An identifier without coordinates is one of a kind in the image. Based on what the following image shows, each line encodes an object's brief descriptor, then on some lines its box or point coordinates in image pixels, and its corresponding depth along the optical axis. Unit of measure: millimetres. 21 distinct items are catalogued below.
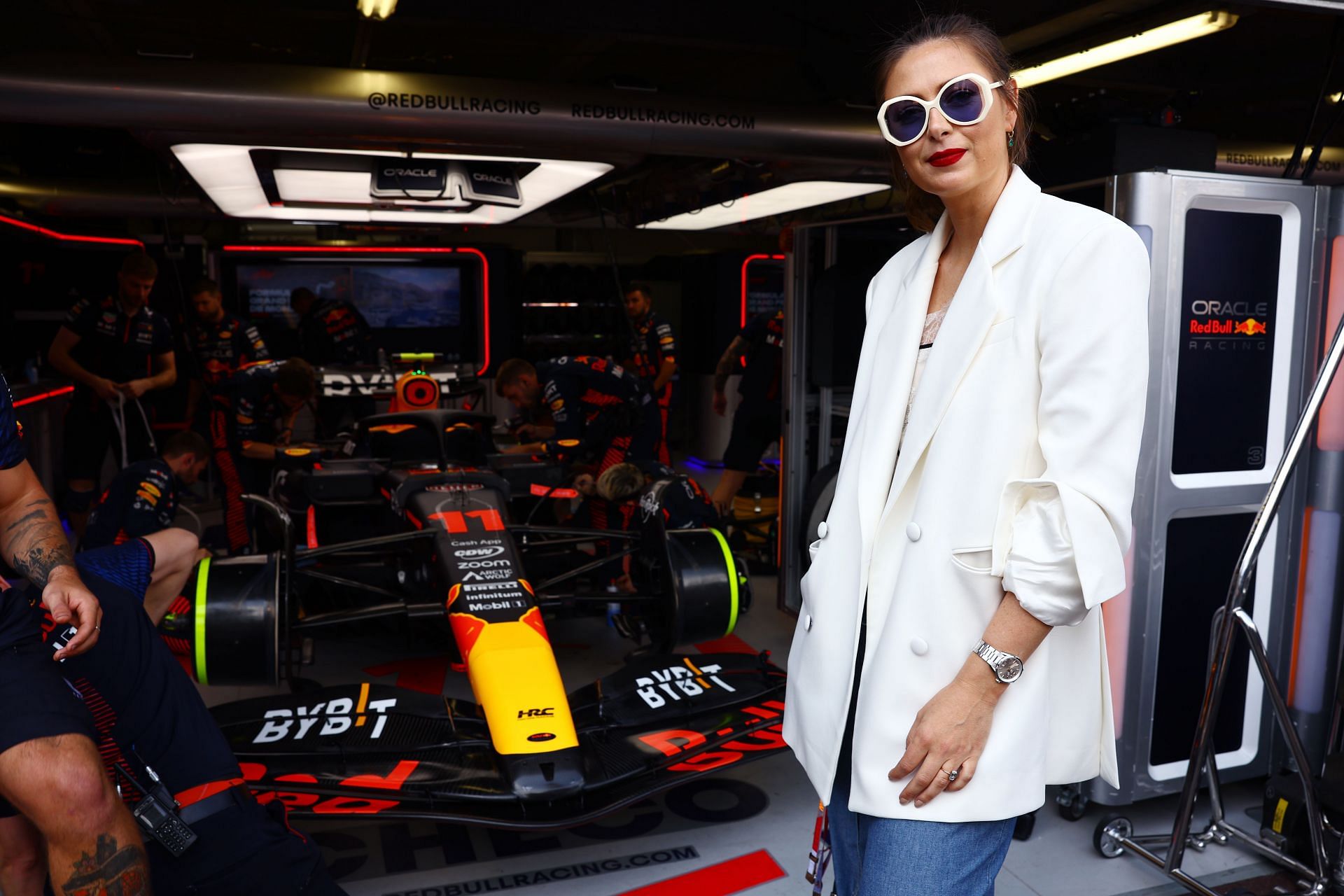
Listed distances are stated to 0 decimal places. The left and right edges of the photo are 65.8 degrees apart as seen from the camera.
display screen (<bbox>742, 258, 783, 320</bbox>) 10203
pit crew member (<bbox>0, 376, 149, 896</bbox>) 1633
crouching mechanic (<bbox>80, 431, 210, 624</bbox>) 3537
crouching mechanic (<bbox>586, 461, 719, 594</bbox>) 3613
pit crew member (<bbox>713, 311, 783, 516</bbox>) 5949
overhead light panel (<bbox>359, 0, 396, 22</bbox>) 3684
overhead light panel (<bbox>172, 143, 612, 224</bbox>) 4570
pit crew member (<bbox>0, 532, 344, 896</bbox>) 1864
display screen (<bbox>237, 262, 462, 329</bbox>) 9664
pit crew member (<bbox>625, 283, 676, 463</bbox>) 8094
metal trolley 1988
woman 1009
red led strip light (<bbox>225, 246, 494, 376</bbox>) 9797
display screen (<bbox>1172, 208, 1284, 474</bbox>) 2625
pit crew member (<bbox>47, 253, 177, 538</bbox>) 6219
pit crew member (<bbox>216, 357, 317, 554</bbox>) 5235
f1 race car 2320
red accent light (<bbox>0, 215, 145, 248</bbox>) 6809
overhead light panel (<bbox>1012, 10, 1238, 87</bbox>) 3895
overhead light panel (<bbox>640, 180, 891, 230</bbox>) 6207
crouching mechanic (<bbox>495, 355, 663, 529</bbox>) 5035
